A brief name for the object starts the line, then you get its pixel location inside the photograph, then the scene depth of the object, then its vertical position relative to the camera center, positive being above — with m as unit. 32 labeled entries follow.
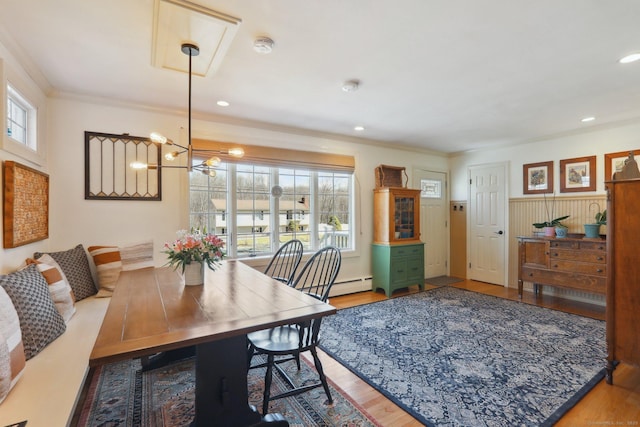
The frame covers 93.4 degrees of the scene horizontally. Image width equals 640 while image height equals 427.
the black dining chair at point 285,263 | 3.68 -0.63
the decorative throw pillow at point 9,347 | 1.31 -0.61
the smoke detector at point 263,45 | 1.96 +1.12
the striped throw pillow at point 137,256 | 2.93 -0.41
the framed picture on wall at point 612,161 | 3.78 +0.69
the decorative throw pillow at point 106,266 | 2.70 -0.48
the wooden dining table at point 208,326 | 1.21 -0.50
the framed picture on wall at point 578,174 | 4.06 +0.57
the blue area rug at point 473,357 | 1.92 -1.20
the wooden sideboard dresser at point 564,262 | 3.58 -0.61
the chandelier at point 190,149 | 1.98 +0.49
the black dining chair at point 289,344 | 1.81 -0.81
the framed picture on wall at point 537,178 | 4.46 +0.57
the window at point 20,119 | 2.19 +0.75
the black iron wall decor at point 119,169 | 2.94 +0.47
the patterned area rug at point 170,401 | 1.81 -1.24
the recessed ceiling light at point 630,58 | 2.16 +1.15
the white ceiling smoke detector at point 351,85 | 2.61 +1.15
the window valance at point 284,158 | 3.48 +0.76
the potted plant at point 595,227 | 3.74 -0.15
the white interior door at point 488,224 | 4.97 -0.15
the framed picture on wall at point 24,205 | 1.99 +0.07
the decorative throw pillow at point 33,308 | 1.62 -0.54
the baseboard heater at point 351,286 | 4.40 -1.07
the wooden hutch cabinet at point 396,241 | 4.50 -0.40
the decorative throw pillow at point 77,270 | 2.51 -0.47
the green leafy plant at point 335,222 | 4.51 -0.11
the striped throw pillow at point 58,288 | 2.04 -0.51
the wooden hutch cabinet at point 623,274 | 2.05 -0.41
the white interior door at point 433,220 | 5.46 -0.09
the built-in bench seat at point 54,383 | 1.25 -0.81
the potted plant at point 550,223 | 4.16 -0.11
